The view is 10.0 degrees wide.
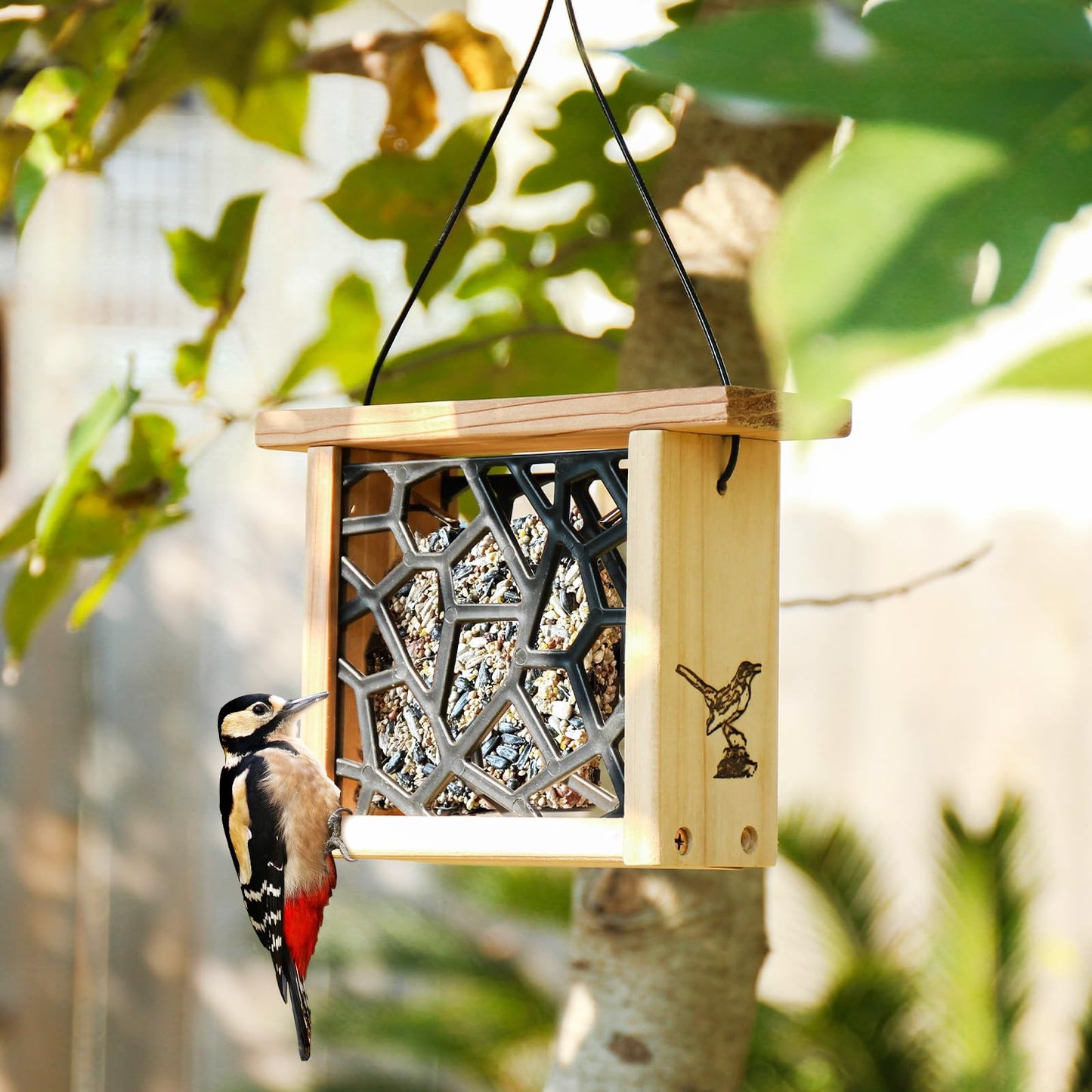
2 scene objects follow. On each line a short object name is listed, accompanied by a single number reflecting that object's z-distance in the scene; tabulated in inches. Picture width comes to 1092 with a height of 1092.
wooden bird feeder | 114.4
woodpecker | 116.3
